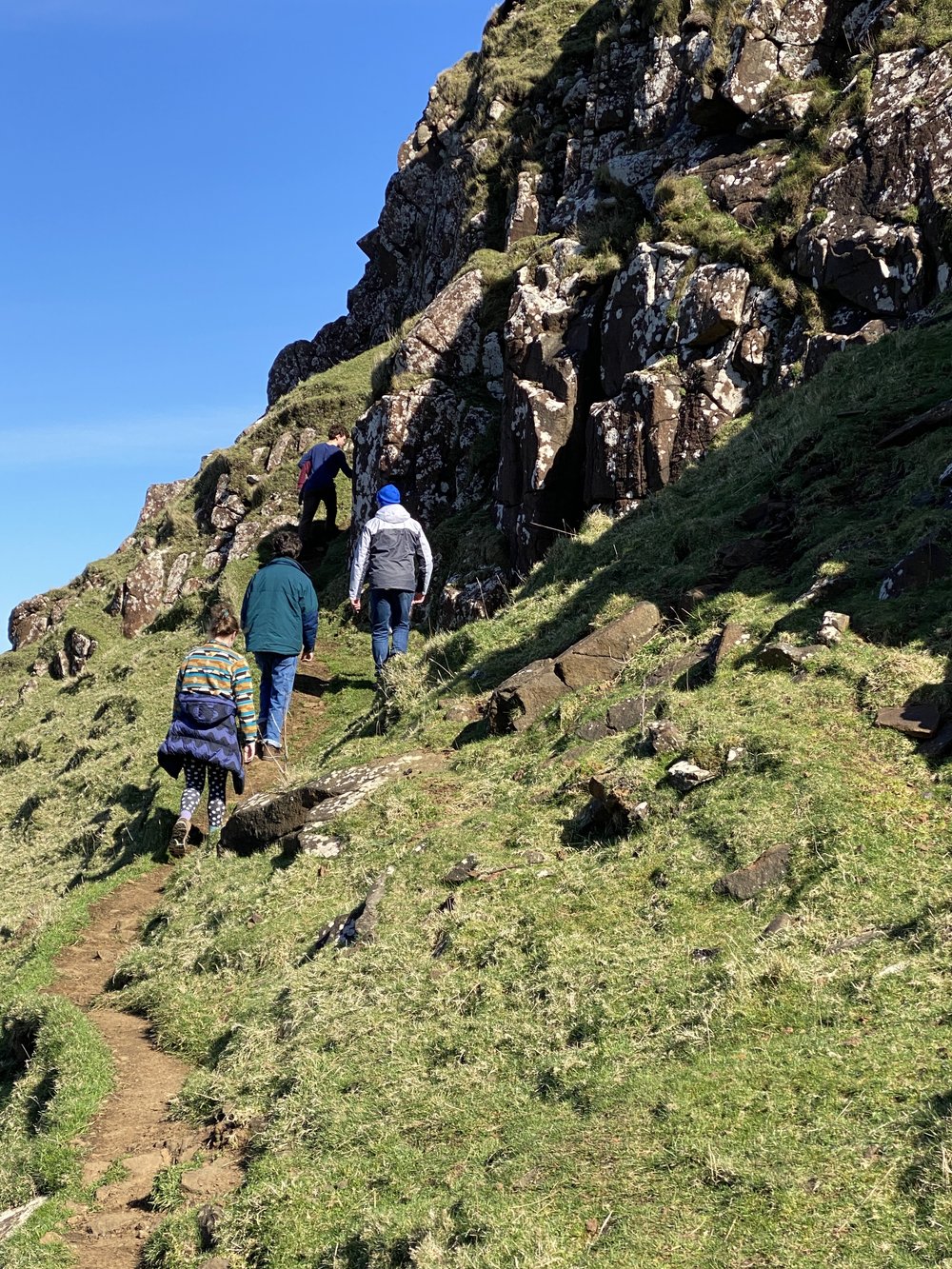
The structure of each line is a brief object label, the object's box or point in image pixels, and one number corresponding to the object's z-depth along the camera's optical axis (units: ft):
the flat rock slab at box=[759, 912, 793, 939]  19.57
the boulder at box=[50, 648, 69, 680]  94.14
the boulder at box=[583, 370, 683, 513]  58.65
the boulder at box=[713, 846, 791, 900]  21.29
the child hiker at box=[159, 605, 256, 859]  38.01
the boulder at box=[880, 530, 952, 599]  29.12
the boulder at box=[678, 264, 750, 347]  59.88
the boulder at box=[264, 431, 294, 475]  105.40
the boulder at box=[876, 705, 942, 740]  24.12
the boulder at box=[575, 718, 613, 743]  31.17
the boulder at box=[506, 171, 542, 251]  92.38
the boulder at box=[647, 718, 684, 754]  27.25
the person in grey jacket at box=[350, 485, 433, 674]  49.01
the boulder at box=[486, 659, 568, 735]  34.78
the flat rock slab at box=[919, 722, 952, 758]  23.32
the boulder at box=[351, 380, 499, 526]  77.87
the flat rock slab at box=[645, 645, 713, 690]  31.07
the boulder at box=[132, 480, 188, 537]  133.69
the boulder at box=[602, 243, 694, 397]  62.13
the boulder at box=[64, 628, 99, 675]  93.09
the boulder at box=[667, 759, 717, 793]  25.39
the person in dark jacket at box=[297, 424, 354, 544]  84.28
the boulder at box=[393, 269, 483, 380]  83.05
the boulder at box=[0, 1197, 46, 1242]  19.53
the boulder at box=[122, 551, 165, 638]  98.35
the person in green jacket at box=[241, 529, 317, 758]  43.24
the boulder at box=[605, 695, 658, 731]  30.78
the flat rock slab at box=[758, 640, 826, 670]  28.45
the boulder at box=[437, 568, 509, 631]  63.16
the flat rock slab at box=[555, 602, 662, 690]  35.12
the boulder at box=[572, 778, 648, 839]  25.36
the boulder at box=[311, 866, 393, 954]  25.48
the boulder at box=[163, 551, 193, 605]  98.07
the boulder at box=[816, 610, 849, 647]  28.50
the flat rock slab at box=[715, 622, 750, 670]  30.89
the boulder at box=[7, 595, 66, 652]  112.16
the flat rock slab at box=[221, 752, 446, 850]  34.12
